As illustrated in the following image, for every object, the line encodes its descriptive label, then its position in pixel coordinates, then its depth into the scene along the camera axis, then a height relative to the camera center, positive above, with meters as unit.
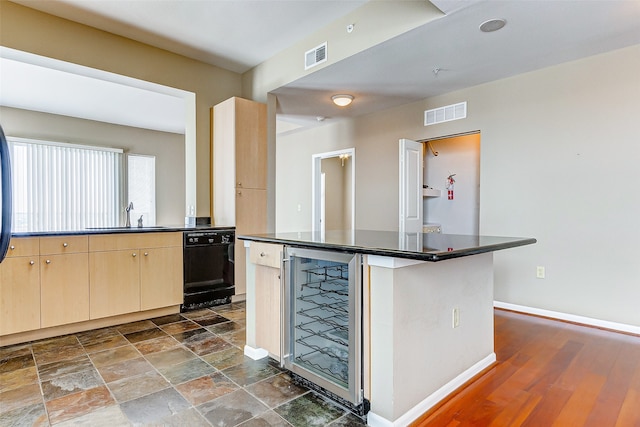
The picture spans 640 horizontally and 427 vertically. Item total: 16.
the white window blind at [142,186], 6.29 +0.47
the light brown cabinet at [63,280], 2.75 -0.58
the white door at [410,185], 4.18 +0.31
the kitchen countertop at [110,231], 2.72 -0.18
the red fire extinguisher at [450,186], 4.93 +0.35
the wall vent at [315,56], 3.36 +1.58
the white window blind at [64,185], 5.16 +0.42
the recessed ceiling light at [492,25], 2.57 +1.43
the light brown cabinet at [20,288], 2.59 -0.60
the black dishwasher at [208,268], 3.58 -0.63
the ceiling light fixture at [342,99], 4.25 +1.39
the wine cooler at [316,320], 1.95 -0.68
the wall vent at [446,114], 4.15 +1.22
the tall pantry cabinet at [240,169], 3.87 +0.49
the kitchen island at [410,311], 1.60 -0.56
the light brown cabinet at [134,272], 3.01 -0.58
